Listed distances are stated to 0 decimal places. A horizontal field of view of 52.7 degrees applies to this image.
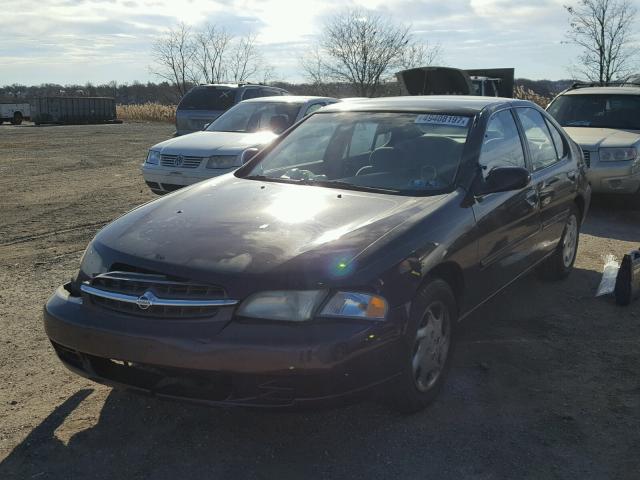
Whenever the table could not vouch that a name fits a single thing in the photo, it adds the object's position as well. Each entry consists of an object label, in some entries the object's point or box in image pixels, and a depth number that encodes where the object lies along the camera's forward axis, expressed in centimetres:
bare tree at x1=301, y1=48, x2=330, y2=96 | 3191
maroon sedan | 269
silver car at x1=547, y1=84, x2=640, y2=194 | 845
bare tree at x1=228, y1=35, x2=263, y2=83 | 4082
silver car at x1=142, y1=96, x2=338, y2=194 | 859
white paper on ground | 537
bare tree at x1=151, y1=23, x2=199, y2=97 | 4119
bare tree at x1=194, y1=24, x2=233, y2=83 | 4070
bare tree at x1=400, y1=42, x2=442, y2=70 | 3081
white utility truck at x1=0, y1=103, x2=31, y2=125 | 4241
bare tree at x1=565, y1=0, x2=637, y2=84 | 2014
